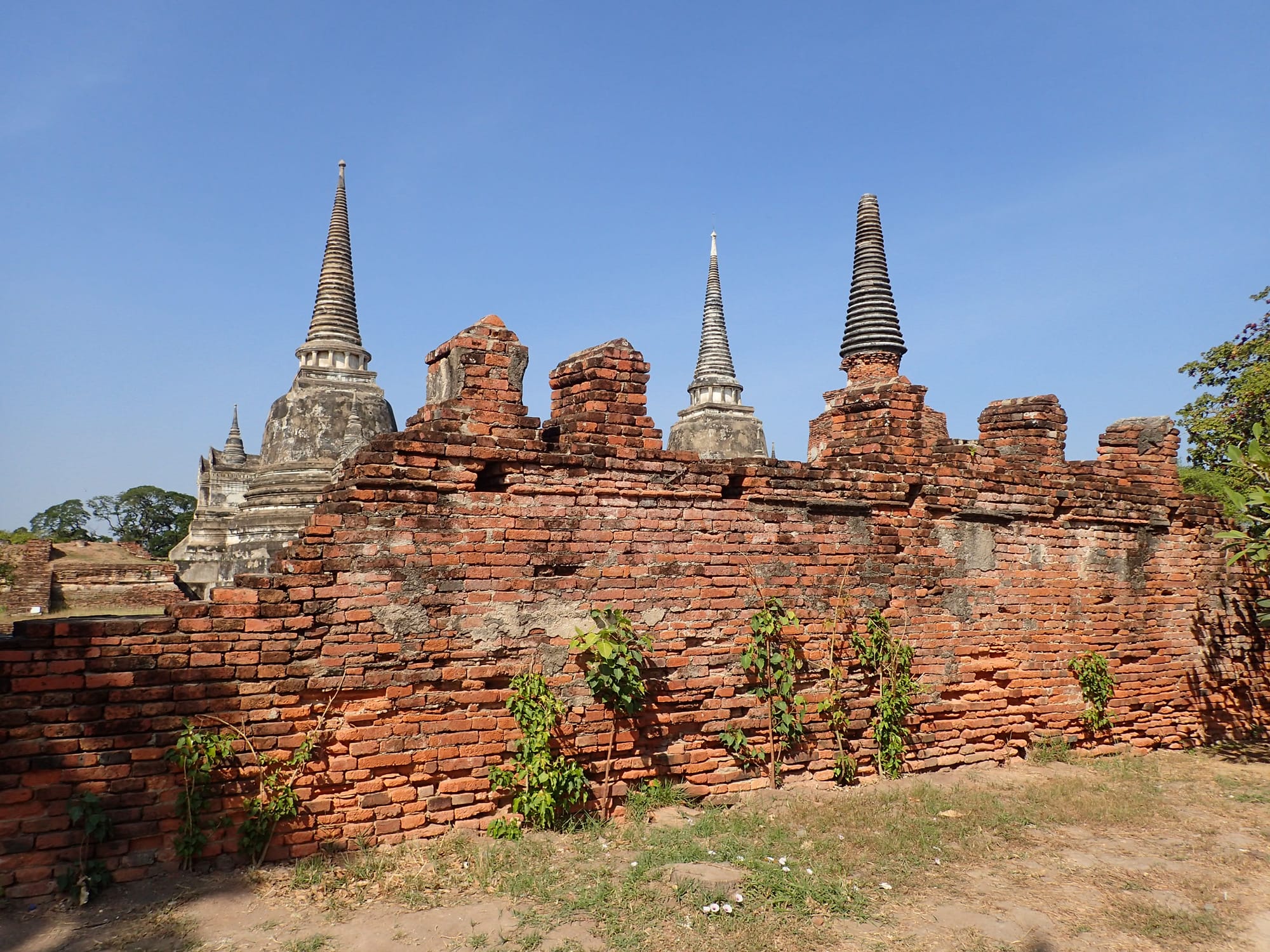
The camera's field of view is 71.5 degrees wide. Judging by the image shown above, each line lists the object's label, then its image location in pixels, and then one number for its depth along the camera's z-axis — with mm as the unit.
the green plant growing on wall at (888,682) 7336
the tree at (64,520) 62688
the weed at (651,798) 6152
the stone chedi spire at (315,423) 15672
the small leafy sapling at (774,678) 6832
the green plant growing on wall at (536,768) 5789
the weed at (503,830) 5680
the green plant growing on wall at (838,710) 7105
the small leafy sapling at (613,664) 6082
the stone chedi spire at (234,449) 39188
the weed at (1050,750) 8156
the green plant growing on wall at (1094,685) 8547
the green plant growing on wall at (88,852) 4555
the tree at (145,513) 63156
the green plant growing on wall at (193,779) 4855
